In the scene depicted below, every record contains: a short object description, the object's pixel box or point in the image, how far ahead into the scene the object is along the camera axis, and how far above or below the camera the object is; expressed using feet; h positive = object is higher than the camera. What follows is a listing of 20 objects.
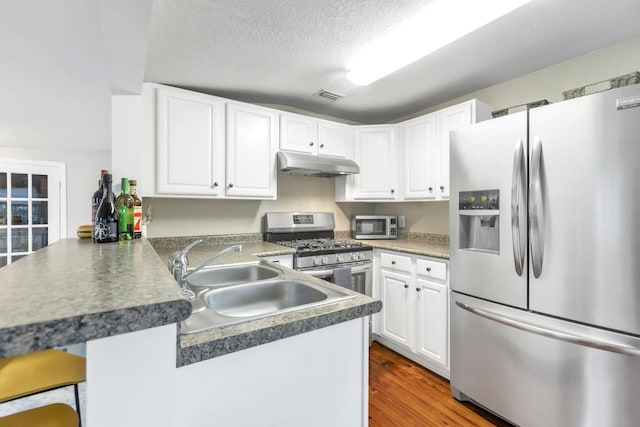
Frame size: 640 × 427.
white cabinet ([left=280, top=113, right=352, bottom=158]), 8.91 +2.42
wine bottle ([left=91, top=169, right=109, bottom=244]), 4.72 +0.21
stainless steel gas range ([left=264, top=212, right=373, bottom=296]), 7.94 -1.02
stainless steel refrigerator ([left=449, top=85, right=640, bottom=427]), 4.23 -0.86
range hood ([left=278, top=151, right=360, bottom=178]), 8.46 +1.42
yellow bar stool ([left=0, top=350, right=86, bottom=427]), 3.82 -2.23
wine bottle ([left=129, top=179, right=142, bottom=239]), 5.17 +0.03
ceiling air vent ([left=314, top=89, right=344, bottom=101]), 8.54 +3.49
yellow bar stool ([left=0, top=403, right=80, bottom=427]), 2.96 -2.13
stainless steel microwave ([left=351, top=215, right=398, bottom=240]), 10.46 -0.53
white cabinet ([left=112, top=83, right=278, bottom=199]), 7.10 +1.73
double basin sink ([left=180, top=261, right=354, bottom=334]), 3.63 -1.15
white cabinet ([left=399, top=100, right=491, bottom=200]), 7.74 +1.93
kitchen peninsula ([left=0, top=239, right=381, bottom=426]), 1.52 -0.98
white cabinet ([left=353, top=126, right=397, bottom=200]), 9.87 +1.68
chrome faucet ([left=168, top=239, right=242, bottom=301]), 3.65 -0.69
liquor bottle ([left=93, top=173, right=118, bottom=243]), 4.57 -0.10
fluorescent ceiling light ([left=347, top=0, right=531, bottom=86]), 4.77 +3.38
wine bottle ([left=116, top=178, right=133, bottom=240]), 4.95 +0.01
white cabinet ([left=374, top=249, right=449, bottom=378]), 7.12 -2.51
